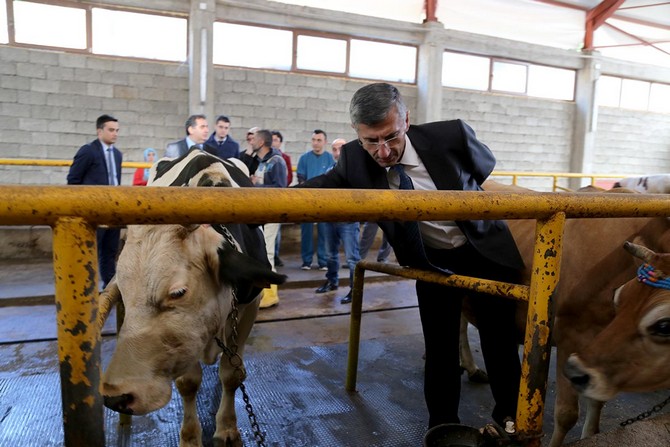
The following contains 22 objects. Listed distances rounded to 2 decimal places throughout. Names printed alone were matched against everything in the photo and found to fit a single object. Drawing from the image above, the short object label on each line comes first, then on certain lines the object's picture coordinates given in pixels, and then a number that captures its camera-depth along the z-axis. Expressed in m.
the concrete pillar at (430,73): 11.22
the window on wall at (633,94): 14.23
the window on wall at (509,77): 12.77
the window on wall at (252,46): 9.67
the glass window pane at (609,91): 14.12
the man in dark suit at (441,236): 1.94
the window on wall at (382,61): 11.00
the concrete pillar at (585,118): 13.51
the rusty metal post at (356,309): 2.78
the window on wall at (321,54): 10.49
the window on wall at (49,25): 8.29
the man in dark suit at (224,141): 6.04
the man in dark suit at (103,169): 4.93
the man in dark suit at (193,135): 5.05
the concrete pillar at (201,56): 9.04
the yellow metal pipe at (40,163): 6.33
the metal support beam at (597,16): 12.59
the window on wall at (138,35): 8.81
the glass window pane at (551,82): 13.34
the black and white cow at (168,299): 1.63
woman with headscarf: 6.06
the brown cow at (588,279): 2.16
